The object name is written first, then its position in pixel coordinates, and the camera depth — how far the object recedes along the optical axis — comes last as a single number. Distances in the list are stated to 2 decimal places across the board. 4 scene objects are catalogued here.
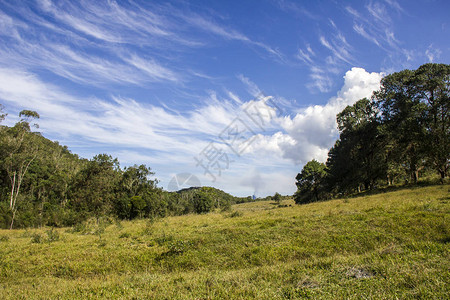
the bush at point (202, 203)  65.96
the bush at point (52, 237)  13.63
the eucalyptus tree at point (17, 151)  41.34
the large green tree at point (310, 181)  54.44
